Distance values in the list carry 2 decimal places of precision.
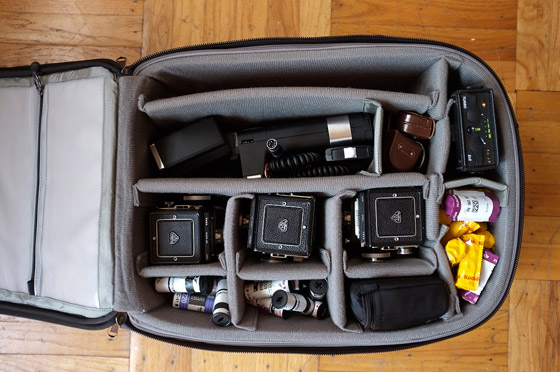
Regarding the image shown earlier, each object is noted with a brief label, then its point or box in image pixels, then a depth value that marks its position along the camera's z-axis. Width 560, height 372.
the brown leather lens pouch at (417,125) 0.72
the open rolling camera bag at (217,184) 0.71
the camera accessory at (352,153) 0.72
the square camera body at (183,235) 0.72
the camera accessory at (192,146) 0.74
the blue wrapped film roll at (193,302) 0.75
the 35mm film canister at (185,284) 0.74
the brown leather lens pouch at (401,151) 0.72
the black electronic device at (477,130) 0.70
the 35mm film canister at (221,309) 0.71
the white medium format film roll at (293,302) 0.71
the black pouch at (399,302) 0.69
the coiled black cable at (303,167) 0.72
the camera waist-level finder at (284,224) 0.71
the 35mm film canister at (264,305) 0.75
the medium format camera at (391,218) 0.70
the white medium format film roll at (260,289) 0.75
